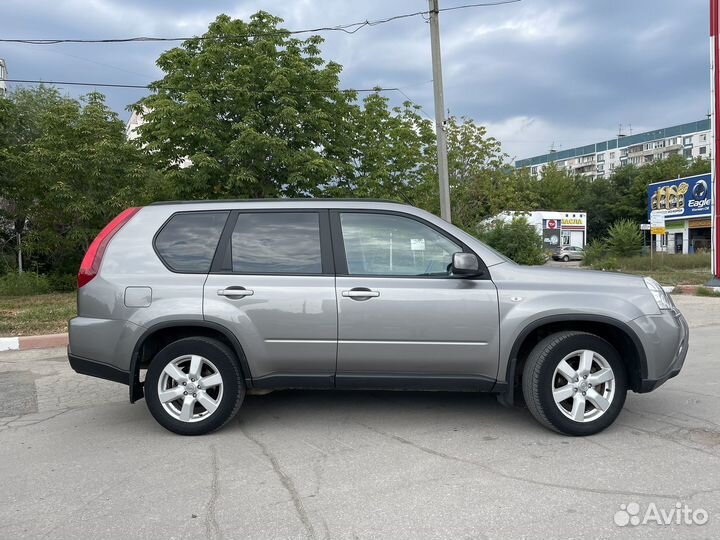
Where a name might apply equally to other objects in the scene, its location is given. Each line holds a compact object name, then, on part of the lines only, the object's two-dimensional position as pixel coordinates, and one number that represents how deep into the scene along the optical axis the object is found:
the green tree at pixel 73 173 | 15.76
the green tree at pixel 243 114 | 15.23
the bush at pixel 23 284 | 14.80
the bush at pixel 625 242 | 27.34
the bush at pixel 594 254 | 26.59
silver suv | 4.03
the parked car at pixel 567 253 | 42.61
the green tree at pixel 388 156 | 18.31
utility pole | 12.61
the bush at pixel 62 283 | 17.05
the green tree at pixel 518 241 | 18.44
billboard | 38.59
